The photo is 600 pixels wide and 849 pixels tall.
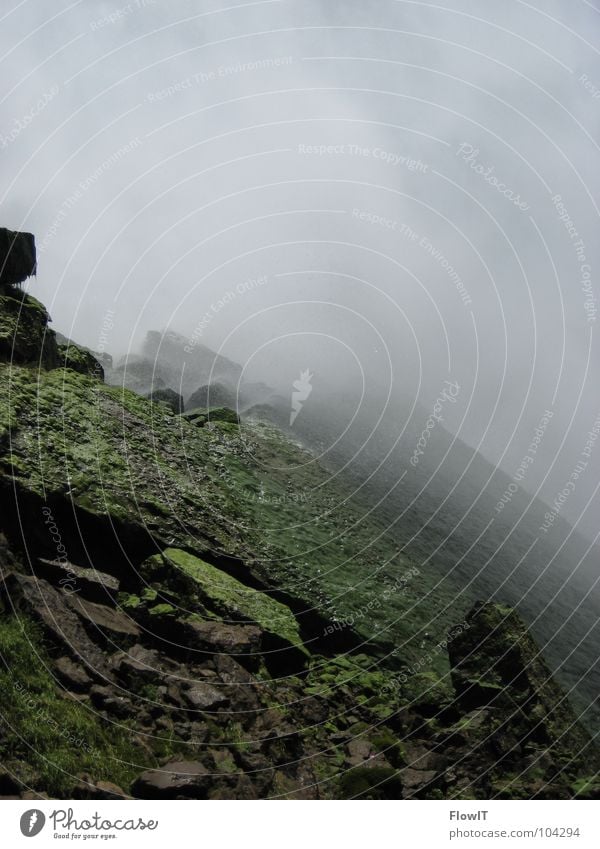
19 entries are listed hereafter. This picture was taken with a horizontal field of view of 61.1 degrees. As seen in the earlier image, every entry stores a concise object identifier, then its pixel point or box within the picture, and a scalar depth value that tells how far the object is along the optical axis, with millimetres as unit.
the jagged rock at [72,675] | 10547
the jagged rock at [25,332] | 19453
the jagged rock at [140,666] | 11453
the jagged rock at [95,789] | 8344
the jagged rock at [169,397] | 39938
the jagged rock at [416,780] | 11305
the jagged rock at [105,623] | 12312
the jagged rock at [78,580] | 13453
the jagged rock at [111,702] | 10469
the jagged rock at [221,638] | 13609
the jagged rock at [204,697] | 11562
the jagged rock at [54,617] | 11250
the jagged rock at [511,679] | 14078
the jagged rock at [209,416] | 32156
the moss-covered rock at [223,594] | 15438
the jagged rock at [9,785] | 7750
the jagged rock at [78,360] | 23234
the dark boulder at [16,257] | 22166
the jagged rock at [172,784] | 8688
